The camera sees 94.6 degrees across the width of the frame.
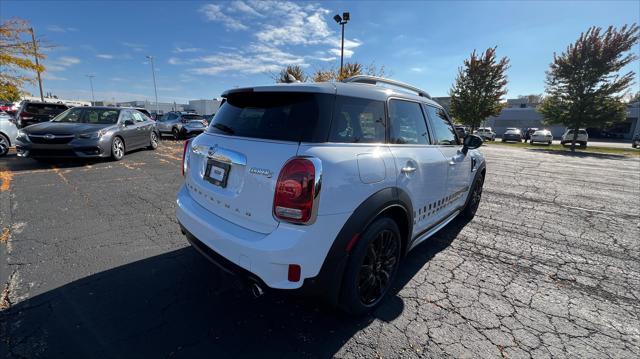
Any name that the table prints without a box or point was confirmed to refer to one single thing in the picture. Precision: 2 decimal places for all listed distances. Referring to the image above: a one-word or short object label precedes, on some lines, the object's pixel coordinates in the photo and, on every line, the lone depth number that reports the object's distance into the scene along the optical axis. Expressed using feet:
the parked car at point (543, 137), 95.25
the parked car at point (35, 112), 37.27
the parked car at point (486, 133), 112.37
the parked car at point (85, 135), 23.54
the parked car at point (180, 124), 57.15
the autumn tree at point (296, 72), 78.34
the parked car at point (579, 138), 82.99
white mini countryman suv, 6.24
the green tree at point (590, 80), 66.80
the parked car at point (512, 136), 107.24
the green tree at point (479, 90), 91.81
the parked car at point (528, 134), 111.20
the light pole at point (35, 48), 41.37
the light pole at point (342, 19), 52.85
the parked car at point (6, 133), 29.60
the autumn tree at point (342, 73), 66.08
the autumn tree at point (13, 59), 38.70
